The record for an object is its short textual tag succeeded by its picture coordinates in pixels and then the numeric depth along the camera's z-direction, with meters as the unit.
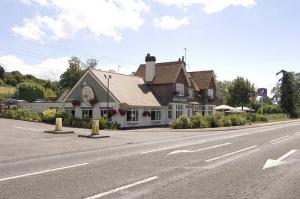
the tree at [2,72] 81.36
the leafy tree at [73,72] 61.73
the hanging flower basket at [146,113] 31.03
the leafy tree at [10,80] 80.38
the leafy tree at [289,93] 59.92
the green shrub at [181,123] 28.75
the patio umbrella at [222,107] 49.94
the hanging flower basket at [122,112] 28.36
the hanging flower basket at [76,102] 31.09
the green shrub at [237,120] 33.45
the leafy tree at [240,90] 65.06
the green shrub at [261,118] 41.15
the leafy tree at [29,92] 61.73
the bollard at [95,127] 18.16
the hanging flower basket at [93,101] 29.82
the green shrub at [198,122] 29.50
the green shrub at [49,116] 30.35
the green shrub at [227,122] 32.23
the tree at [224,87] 80.84
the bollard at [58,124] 19.92
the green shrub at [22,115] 32.24
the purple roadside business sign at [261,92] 51.18
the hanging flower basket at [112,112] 28.61
